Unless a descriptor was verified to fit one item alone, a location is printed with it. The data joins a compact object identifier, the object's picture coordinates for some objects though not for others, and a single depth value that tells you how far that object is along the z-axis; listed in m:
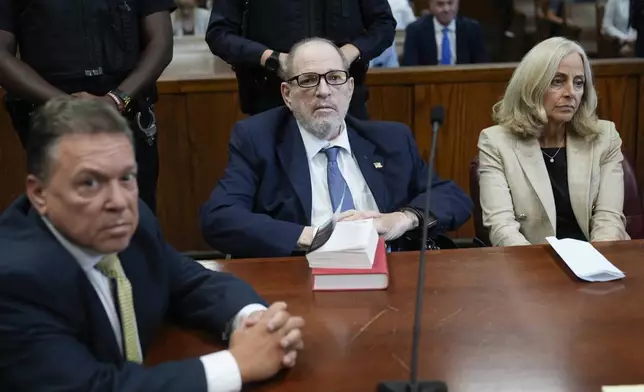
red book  1.81
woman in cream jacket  2.64
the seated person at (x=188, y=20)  6.80
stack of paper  1.81
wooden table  1.42
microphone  1.32
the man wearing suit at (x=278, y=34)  2.99
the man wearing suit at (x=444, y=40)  5.30
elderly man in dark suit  2.48
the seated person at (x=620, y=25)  6.33
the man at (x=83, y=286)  1.29
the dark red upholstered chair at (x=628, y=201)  2.70
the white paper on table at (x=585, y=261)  1.84
